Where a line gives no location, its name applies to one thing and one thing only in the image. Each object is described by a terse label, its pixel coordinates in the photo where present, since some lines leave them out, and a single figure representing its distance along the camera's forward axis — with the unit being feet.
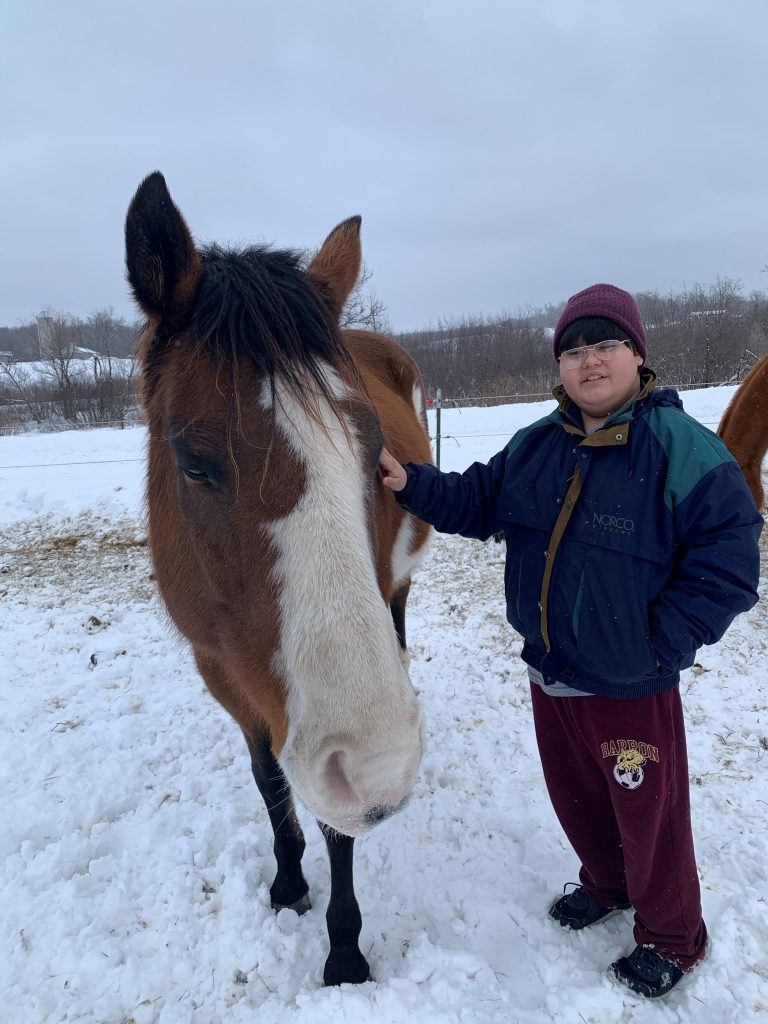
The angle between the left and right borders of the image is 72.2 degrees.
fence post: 29.03
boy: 5.01
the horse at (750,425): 12.93
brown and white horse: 4.19
